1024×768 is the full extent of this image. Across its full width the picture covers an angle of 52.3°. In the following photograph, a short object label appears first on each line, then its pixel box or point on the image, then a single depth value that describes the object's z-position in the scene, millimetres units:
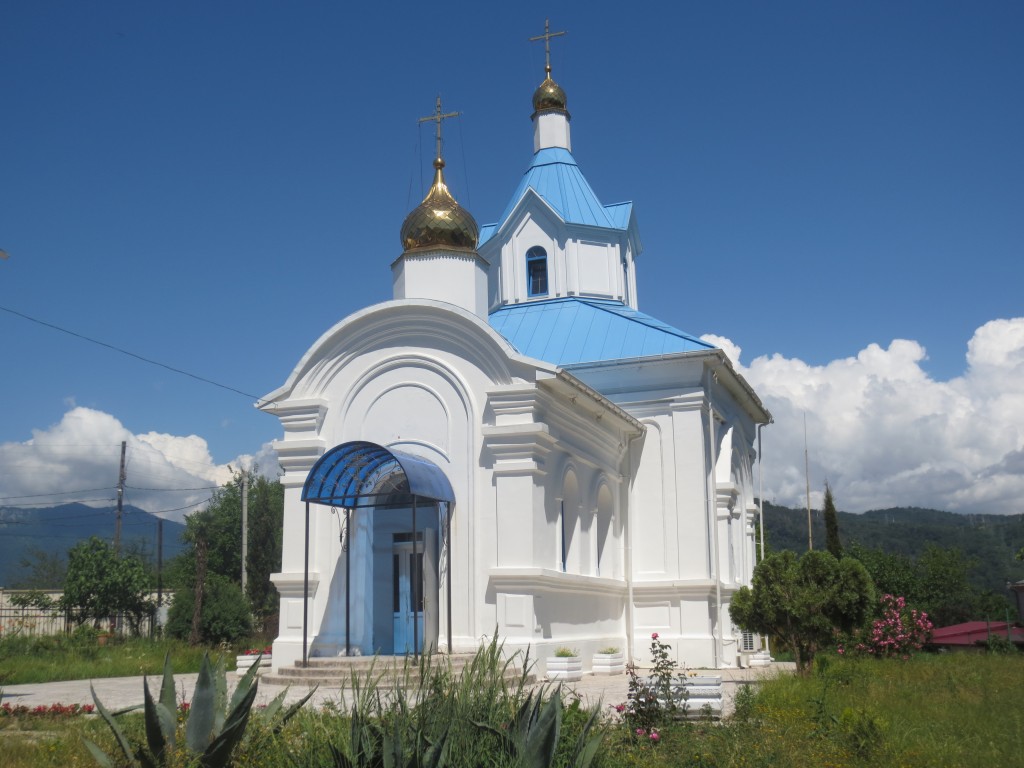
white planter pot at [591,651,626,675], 17047
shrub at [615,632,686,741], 8625
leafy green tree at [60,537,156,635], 28062
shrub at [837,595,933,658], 17312
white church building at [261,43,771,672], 15422
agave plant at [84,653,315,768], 6148
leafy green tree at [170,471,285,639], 40394
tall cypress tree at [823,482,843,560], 35966
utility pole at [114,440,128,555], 35753
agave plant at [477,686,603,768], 5871
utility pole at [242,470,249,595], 35688
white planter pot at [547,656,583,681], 14938
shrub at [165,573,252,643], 23891
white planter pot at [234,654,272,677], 15780
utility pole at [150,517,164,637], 28438
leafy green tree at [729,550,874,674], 14586
